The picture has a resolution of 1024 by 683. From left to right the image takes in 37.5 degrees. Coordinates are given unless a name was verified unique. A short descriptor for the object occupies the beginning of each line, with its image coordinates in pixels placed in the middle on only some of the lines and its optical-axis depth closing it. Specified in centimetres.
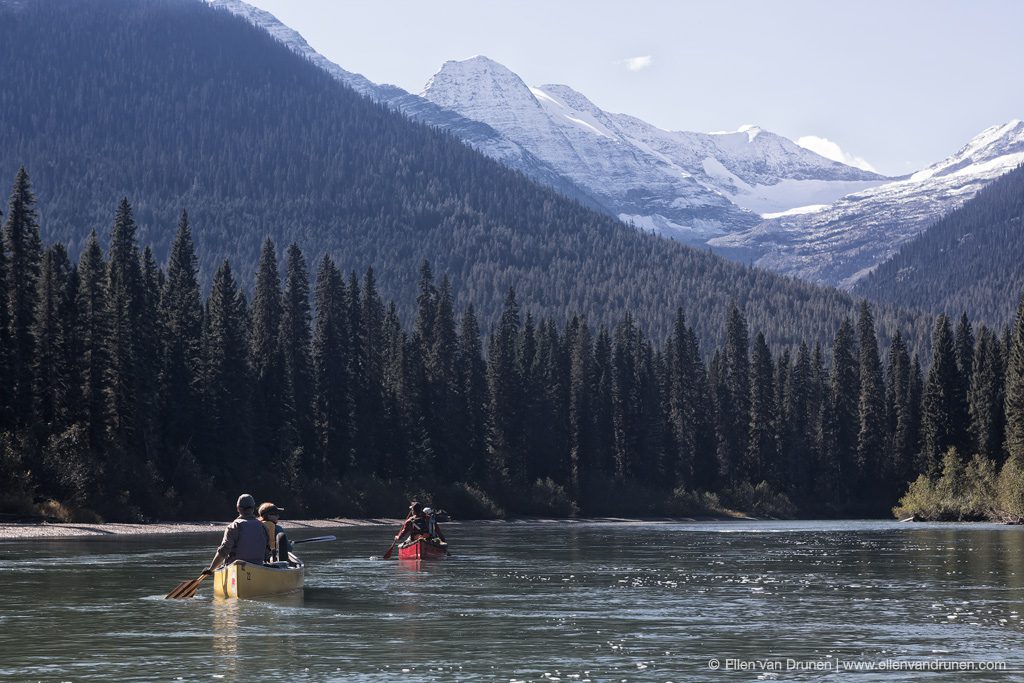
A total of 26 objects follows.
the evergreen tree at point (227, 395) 10831
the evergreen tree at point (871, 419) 17362
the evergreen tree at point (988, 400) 14238
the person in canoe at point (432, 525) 6169
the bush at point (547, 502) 13525
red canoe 5938
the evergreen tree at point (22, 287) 8869
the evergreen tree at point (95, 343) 9269
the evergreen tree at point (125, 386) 9219
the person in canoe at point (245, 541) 3869
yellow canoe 3991
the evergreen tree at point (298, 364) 12112
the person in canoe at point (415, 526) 6081
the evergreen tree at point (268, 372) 11512
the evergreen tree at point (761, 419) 17588
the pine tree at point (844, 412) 17550
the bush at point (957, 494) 12275
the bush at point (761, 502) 16162
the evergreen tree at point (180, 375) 10631
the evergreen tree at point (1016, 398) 12435
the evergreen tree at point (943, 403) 15275
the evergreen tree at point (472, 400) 13825
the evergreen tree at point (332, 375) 12575
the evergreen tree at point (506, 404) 14438
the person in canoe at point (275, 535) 4281
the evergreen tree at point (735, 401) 17538
